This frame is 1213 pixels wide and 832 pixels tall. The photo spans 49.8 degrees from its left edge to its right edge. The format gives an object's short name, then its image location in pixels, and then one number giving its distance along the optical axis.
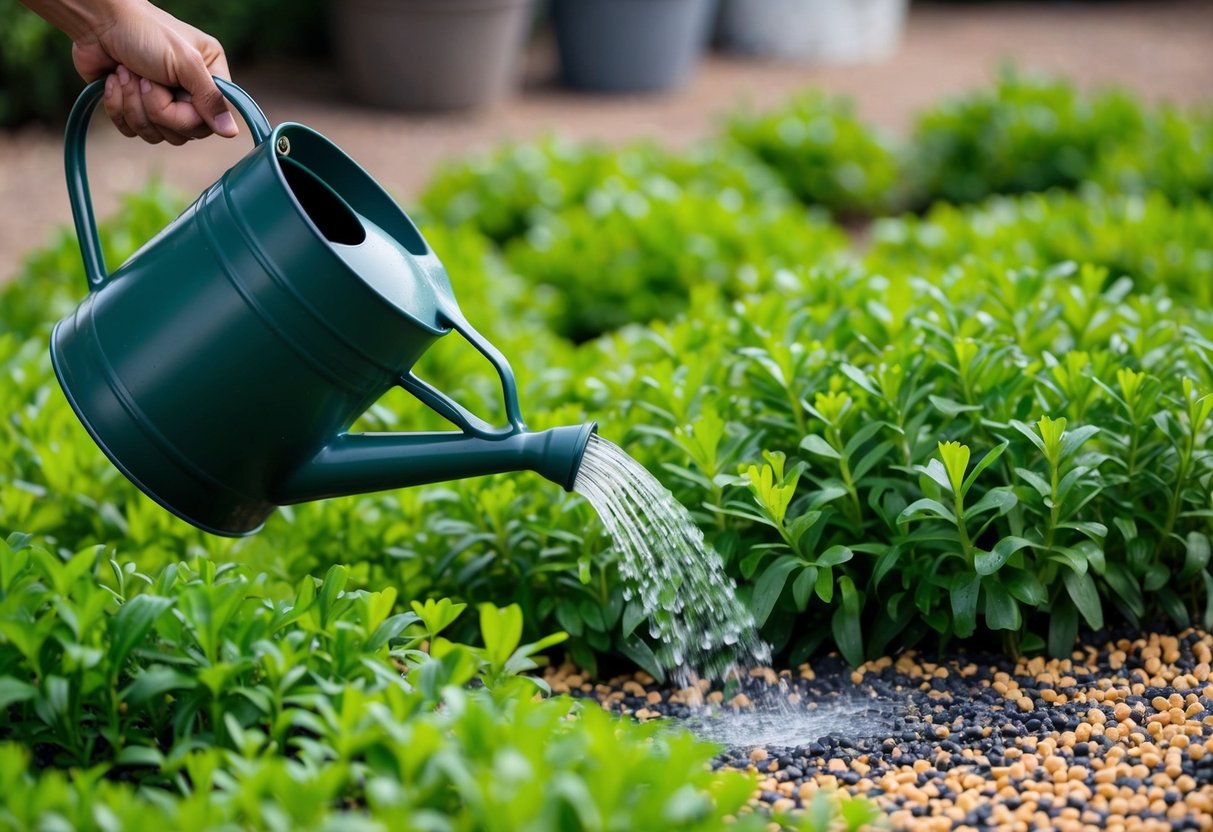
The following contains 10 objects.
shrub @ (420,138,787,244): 5.00
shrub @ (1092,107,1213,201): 4.88
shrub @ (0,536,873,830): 1.45
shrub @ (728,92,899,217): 5.74
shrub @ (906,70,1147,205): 5.64
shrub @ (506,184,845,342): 4.23
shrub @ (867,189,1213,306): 3.74
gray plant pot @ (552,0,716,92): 8.13
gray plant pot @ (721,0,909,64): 9.37
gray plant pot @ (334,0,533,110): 7.21
